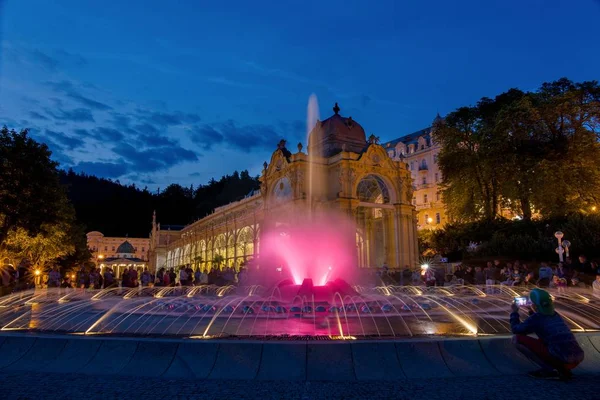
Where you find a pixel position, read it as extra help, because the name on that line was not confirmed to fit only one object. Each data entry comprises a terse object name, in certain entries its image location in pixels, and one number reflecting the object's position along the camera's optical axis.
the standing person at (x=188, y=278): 28.11
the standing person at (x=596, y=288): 15.63
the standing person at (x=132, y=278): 28.11
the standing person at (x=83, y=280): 31.72
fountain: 10.62
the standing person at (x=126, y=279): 28.09
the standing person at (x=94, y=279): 30.19
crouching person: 6.68
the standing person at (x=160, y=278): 29.38
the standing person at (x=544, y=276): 18.58
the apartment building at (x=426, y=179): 69.00
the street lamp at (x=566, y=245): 27.32
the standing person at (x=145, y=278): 29.25
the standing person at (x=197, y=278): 29.00
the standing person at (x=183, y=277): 27.42
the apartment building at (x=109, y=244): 137.00
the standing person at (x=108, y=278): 30.31
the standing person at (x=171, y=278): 30.22
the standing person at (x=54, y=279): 28.44
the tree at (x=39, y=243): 32.78
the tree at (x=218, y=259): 54.22
